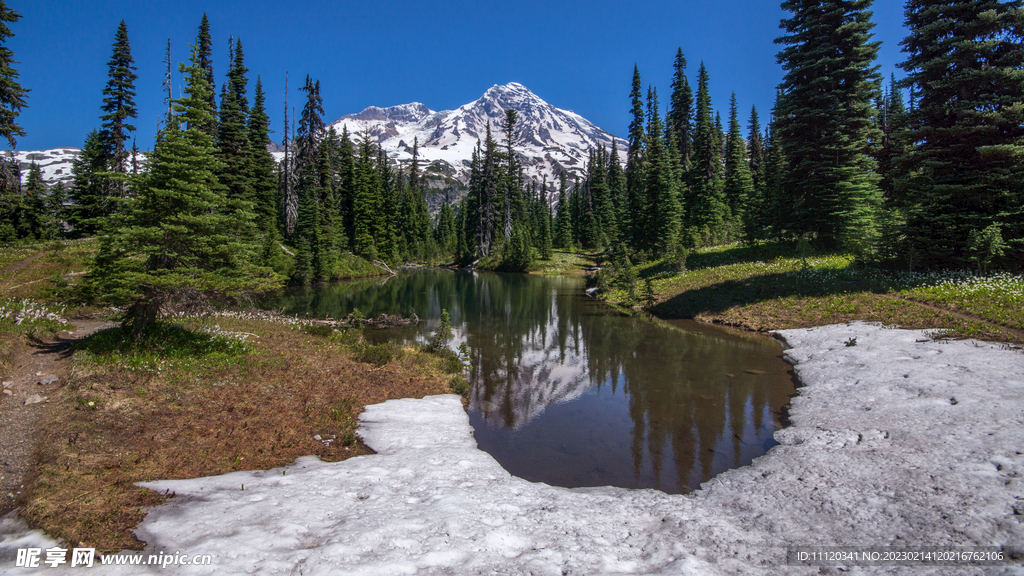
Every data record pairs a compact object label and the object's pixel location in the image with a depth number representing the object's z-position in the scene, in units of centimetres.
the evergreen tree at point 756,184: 3266
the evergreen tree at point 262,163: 4541
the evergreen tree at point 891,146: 2366
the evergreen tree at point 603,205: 7255
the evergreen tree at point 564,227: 8956
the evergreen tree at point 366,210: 6057
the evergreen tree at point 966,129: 1902
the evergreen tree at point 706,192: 4647
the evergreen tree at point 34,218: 3769
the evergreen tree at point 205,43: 4041
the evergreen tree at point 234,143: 3841
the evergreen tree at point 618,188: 6283
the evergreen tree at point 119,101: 3372
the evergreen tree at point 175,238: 1047
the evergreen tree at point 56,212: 3895
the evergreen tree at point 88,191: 3514
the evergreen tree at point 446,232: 9012
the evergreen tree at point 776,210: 3027
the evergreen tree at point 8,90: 2073
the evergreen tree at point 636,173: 4819
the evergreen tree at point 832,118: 2633
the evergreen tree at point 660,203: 4191
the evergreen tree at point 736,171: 5188
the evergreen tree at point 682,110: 6216
